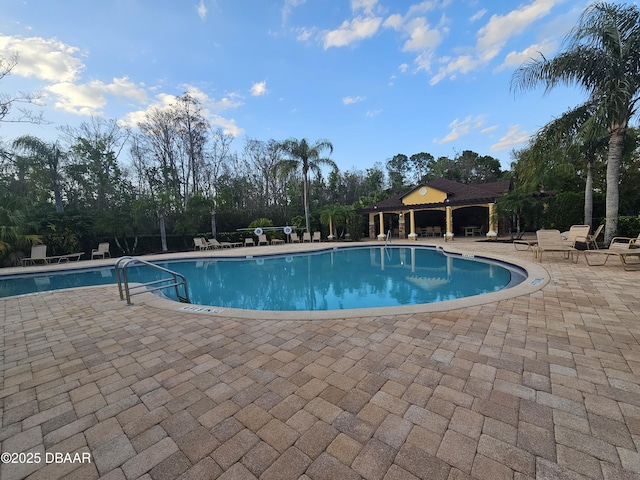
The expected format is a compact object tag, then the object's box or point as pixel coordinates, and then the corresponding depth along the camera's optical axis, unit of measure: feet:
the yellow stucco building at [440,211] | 54.03
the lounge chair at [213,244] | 55.54
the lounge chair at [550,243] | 25.21
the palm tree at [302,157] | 57.77
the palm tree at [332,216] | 61.00
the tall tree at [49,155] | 46.40
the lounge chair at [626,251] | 19.67
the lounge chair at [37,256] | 40.39
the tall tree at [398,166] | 132.36
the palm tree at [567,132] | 25.08
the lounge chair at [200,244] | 53.75
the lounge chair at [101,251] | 46.88
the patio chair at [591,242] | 27.17
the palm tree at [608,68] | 24.04
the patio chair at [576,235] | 26.84
